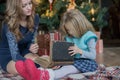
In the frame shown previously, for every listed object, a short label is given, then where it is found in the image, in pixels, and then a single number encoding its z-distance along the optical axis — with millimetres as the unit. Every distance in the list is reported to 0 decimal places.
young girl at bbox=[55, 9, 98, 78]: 2631
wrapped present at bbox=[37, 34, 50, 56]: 4020
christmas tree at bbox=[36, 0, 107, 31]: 4117
